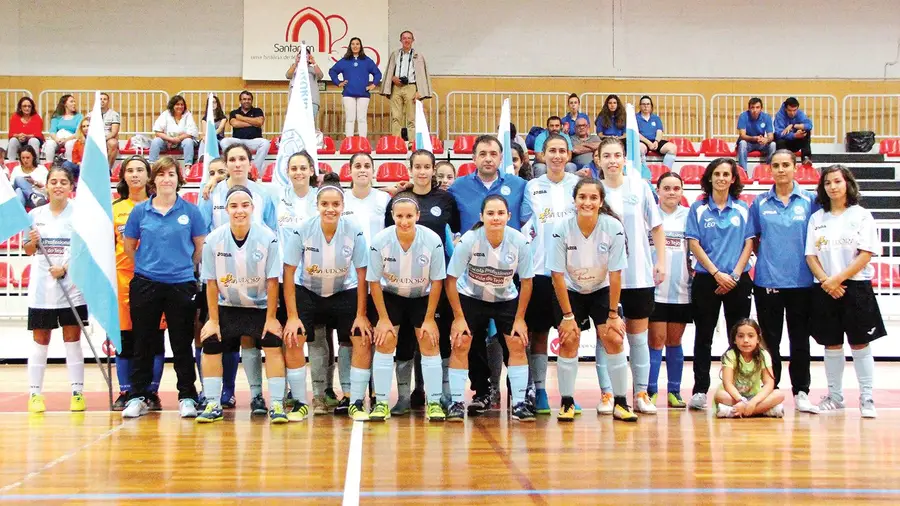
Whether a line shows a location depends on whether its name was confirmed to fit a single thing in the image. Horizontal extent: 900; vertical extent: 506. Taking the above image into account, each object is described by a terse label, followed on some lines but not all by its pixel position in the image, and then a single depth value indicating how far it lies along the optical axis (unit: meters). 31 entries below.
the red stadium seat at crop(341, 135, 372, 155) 15.34
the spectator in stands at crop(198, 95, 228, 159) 14.91
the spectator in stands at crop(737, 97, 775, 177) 15.18
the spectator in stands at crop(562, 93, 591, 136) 14.88
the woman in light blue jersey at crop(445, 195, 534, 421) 6.08
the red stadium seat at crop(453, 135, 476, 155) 15.50
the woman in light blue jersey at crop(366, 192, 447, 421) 6.10
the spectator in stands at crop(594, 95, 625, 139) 14.57
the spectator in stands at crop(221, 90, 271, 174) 14.53
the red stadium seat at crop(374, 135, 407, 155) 15.18
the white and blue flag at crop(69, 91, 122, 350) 6.45
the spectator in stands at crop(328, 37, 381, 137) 15.50
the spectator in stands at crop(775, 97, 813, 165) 14.80
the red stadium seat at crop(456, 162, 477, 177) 14.02
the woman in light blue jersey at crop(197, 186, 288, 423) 6.11
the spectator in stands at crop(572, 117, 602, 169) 14.33
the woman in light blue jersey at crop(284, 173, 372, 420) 6.11
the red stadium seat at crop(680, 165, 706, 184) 14.70
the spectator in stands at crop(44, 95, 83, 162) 14.62
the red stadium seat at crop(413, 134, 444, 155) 15.56
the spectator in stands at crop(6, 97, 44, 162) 14.83
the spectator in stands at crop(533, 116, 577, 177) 14.06
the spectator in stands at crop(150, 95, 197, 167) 14.80
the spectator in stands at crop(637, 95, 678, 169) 14.94
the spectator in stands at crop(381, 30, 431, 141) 15.23
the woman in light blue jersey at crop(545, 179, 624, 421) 6.07
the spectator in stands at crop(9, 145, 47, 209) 12.62
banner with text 16.89
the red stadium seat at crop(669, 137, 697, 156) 15.55
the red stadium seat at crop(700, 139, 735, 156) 15.72
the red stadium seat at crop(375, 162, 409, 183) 14.36
